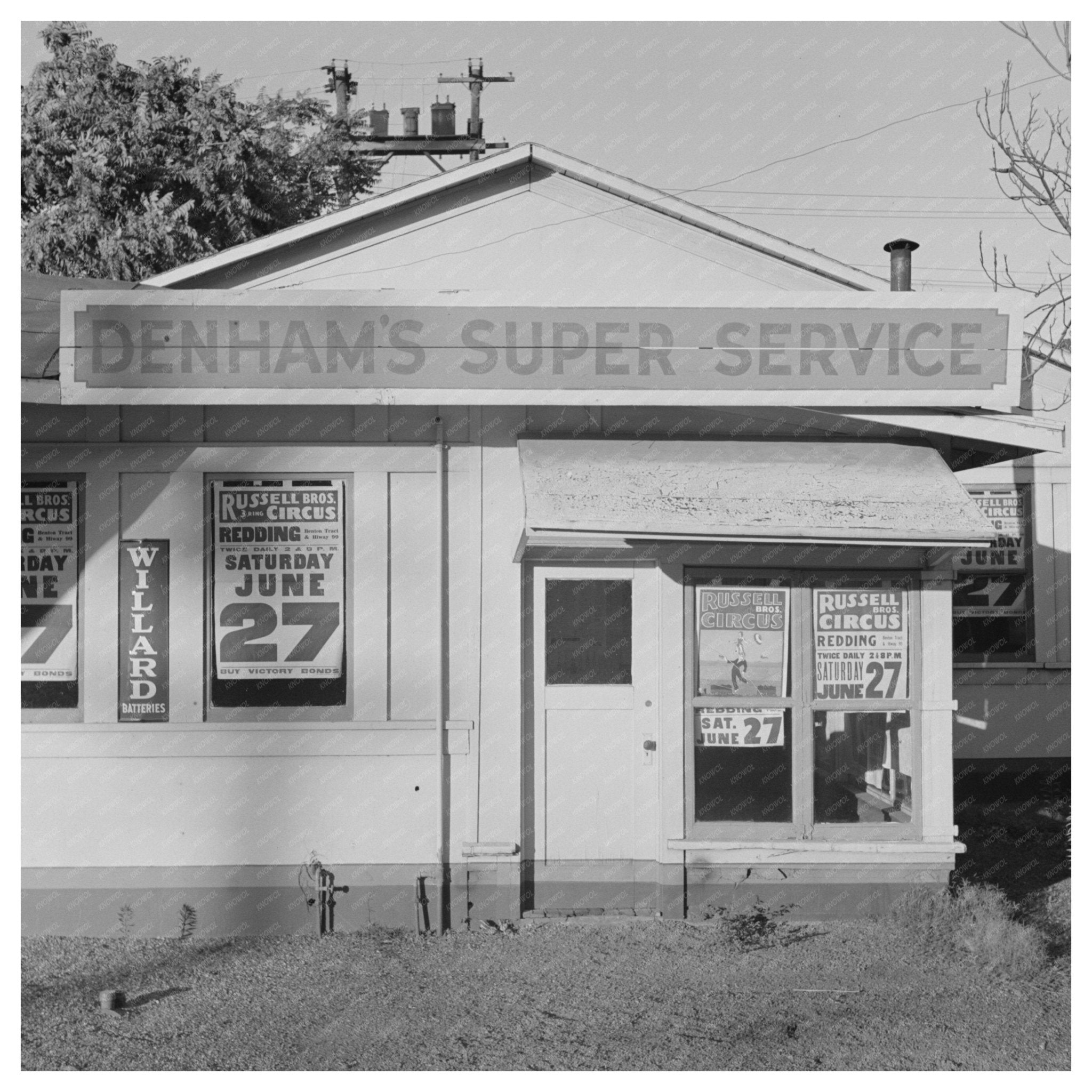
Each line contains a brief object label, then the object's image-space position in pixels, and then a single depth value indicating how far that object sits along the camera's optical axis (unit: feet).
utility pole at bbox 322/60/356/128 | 81.87
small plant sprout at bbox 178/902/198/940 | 22.22
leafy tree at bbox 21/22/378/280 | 60.59
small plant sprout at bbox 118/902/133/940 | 22.20
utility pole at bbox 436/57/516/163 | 84.64
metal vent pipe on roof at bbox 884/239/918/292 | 23.81
